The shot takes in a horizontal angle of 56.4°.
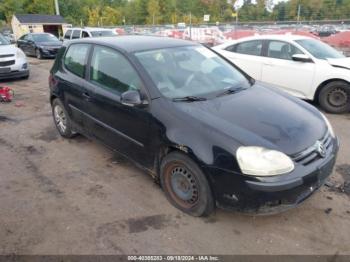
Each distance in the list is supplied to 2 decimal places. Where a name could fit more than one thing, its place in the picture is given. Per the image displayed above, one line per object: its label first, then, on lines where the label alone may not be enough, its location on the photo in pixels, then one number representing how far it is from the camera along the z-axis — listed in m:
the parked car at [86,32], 16.23
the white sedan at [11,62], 10.02
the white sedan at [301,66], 6.47
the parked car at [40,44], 16.89
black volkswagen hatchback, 2.79
